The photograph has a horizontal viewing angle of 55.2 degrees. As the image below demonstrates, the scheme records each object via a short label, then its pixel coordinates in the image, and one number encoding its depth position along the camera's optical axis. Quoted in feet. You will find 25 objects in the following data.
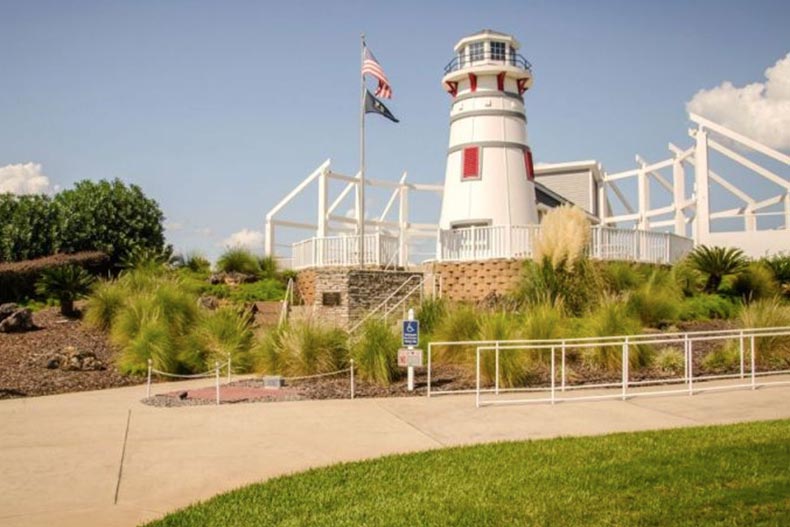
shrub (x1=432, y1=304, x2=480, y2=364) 44.98
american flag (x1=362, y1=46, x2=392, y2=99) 70.54
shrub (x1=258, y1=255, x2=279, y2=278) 84.64
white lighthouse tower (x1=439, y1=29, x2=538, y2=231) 81.25
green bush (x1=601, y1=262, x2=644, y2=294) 60.75
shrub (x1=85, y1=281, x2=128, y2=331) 59.47
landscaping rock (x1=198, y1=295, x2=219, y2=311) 66.93
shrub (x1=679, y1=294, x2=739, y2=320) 59.41
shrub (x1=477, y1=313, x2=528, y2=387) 38.17
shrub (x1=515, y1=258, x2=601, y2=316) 55.21
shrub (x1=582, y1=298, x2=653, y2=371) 42.16
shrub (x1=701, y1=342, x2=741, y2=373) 43.16
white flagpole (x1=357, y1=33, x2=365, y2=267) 71.46
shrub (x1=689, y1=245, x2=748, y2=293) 67.67
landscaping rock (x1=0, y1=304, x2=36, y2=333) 57.57
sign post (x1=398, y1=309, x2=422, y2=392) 37.11
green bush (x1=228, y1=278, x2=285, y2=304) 74.64
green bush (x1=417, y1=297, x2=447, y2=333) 51.85
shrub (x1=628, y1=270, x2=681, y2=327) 54.90
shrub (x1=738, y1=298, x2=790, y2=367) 42.83
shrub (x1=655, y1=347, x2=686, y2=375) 42.11
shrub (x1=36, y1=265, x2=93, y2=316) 64.39
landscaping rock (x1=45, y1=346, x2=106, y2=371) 47.20
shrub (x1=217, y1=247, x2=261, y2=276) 84.79
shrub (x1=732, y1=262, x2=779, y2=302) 67.31
